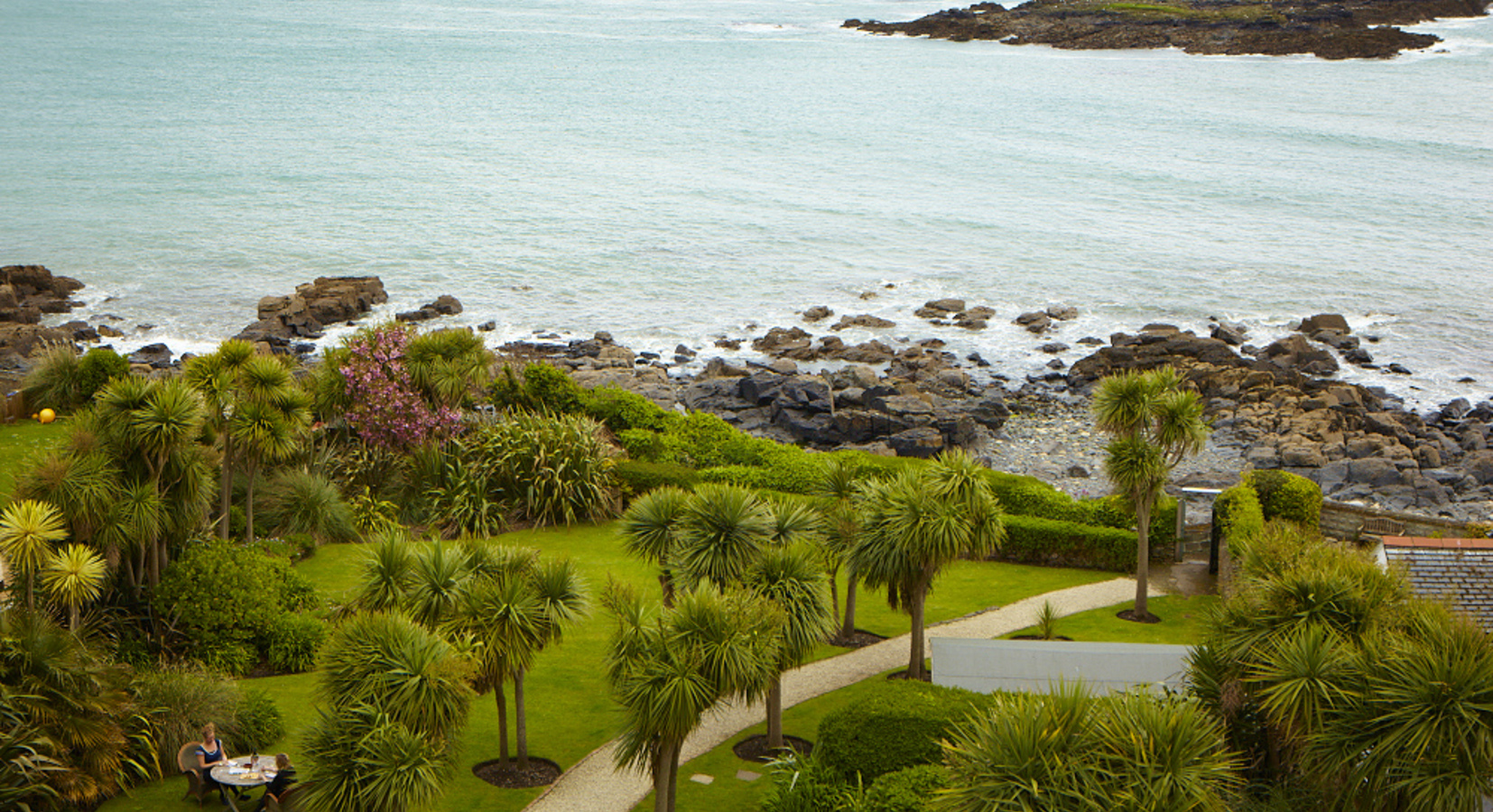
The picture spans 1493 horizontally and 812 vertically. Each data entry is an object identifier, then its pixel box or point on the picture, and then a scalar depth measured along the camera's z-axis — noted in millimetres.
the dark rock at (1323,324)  49125
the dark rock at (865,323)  50812
